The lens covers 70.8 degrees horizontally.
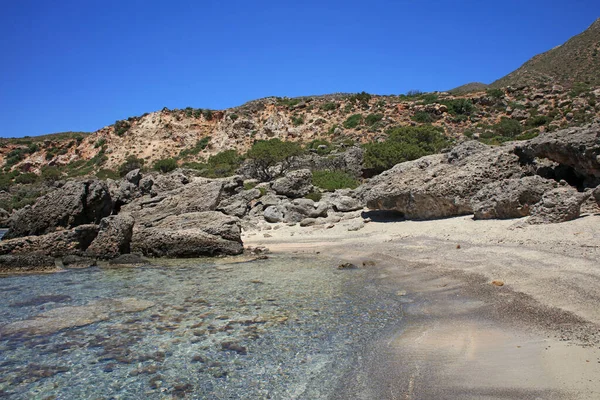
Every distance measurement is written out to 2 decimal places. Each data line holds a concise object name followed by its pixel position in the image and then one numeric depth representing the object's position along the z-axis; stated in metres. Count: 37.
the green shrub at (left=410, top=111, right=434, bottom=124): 47.84
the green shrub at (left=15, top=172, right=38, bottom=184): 47.97
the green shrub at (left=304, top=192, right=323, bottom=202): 21.30
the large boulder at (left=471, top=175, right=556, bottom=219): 11.26
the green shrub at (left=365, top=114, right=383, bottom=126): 50.28
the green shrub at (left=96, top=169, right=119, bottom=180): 45.27
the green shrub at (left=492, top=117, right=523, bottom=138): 38.19
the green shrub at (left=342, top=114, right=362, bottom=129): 50.93
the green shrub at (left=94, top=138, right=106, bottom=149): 57.09
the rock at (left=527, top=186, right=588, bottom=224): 9.82
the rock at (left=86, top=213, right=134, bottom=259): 13.34
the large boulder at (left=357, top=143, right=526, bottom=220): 13.20
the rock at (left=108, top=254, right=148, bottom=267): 12.63
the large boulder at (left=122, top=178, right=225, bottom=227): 17.17
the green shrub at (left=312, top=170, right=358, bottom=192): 24.55
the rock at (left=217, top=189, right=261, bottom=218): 20.20
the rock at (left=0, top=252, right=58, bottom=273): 11.96
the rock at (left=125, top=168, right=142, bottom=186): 21.80
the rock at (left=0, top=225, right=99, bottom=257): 12.82
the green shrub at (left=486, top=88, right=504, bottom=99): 51.03
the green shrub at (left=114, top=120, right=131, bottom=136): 57.88
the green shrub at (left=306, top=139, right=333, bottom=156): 39.50
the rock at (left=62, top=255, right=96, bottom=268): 12.38
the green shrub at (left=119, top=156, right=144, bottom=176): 46.06
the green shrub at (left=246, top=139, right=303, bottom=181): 31.81
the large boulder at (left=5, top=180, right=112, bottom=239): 13.91
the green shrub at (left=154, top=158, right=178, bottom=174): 44.62
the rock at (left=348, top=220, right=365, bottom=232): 15.21
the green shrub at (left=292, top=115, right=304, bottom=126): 55.45
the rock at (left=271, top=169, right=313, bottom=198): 22.36
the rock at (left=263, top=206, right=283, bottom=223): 18.82
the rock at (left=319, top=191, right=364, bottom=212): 18.08
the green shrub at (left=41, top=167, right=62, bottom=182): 46.55
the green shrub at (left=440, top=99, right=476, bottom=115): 49.12
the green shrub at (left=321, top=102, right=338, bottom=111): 57.31
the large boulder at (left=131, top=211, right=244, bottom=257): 13.65
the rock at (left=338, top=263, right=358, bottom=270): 10.41
